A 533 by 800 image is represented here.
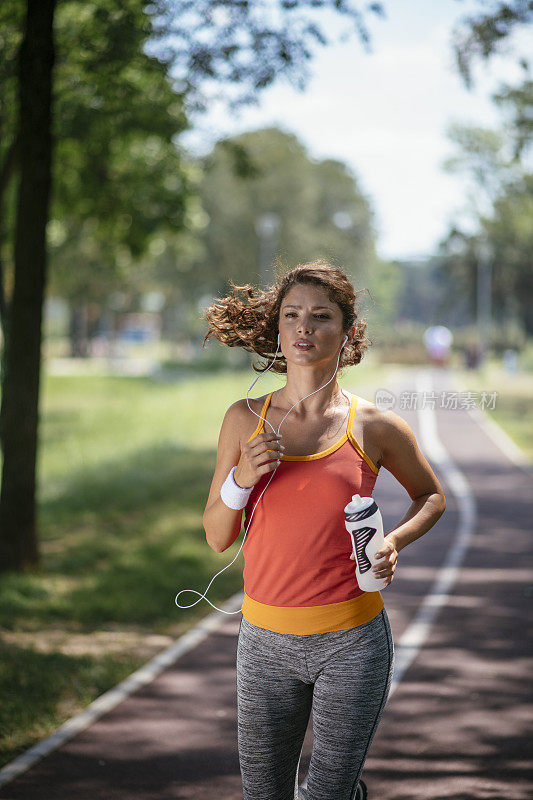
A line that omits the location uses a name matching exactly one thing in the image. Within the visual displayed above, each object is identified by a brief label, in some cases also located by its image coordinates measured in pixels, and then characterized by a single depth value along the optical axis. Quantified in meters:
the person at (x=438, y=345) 62.12
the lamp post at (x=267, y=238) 37.41
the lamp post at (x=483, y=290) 65.81
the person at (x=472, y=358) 55.50
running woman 3.09
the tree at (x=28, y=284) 9.55
